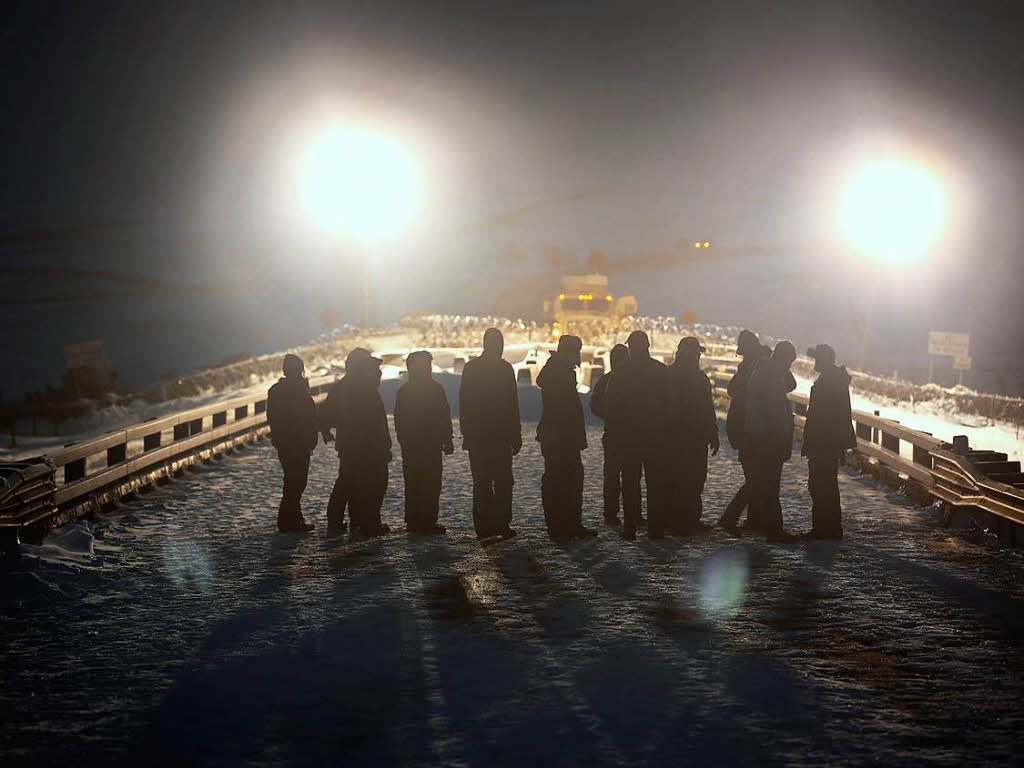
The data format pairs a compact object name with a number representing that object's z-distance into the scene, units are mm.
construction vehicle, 63062
